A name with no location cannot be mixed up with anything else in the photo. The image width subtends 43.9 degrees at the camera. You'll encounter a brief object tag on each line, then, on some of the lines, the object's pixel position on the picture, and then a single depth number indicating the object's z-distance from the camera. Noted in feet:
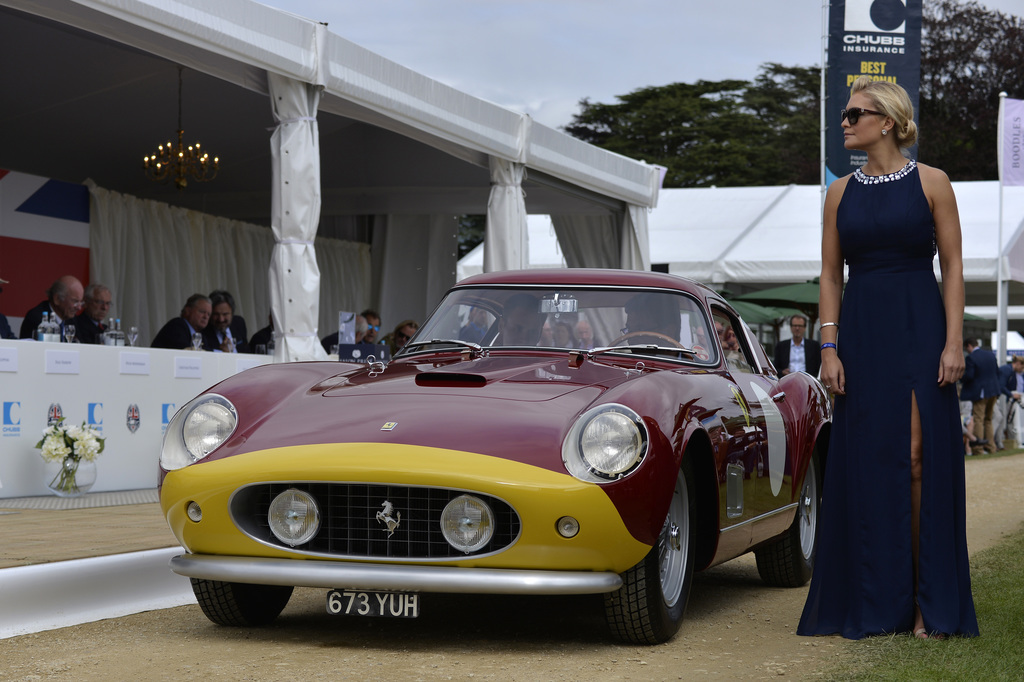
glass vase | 27.37
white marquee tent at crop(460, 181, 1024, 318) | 79.10
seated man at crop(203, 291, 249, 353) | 41.42
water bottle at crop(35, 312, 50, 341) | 29.78
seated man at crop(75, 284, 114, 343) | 35.73
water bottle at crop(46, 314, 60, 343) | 29.58
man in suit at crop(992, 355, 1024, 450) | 72.64
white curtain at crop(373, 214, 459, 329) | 72.84
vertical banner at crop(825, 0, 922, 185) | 49.29
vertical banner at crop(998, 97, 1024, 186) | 69.26
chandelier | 52.90
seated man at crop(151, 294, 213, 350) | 37.06
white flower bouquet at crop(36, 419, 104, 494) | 26.96
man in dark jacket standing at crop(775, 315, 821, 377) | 49.03
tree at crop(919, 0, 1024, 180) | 153.28
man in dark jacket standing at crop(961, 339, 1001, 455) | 67.77
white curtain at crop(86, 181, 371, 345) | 59.21
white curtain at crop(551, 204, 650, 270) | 57.88
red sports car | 13.39
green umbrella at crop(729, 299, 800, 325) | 67.72
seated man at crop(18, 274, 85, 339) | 34.27
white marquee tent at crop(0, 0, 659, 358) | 33.19
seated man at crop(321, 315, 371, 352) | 45.68
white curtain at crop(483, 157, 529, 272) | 45.62
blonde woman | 14.92
